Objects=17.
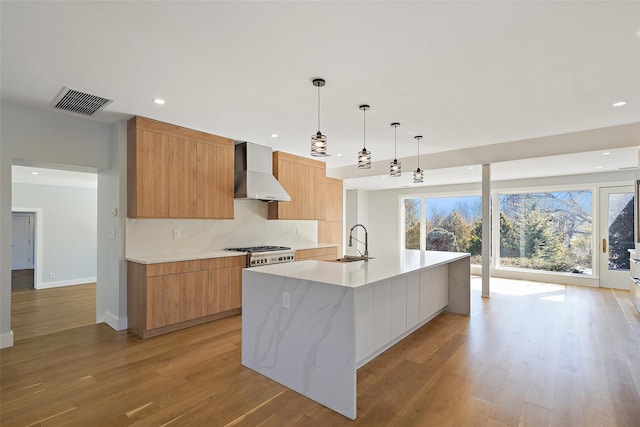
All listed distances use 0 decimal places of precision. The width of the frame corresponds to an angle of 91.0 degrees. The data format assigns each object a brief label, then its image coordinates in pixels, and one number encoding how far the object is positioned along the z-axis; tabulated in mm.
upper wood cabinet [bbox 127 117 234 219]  3680
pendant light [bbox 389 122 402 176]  3697
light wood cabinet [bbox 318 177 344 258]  7168
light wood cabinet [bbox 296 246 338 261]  5340
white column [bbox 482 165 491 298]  5277
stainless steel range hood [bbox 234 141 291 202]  4734
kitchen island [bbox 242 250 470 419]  2150
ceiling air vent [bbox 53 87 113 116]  3001
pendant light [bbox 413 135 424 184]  4180
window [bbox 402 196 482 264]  8086
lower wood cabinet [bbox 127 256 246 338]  3481
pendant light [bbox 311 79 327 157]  2730
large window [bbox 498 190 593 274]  6543
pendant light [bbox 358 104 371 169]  3190
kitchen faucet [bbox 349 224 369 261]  3387
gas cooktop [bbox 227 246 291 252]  4721
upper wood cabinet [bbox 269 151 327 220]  5469
